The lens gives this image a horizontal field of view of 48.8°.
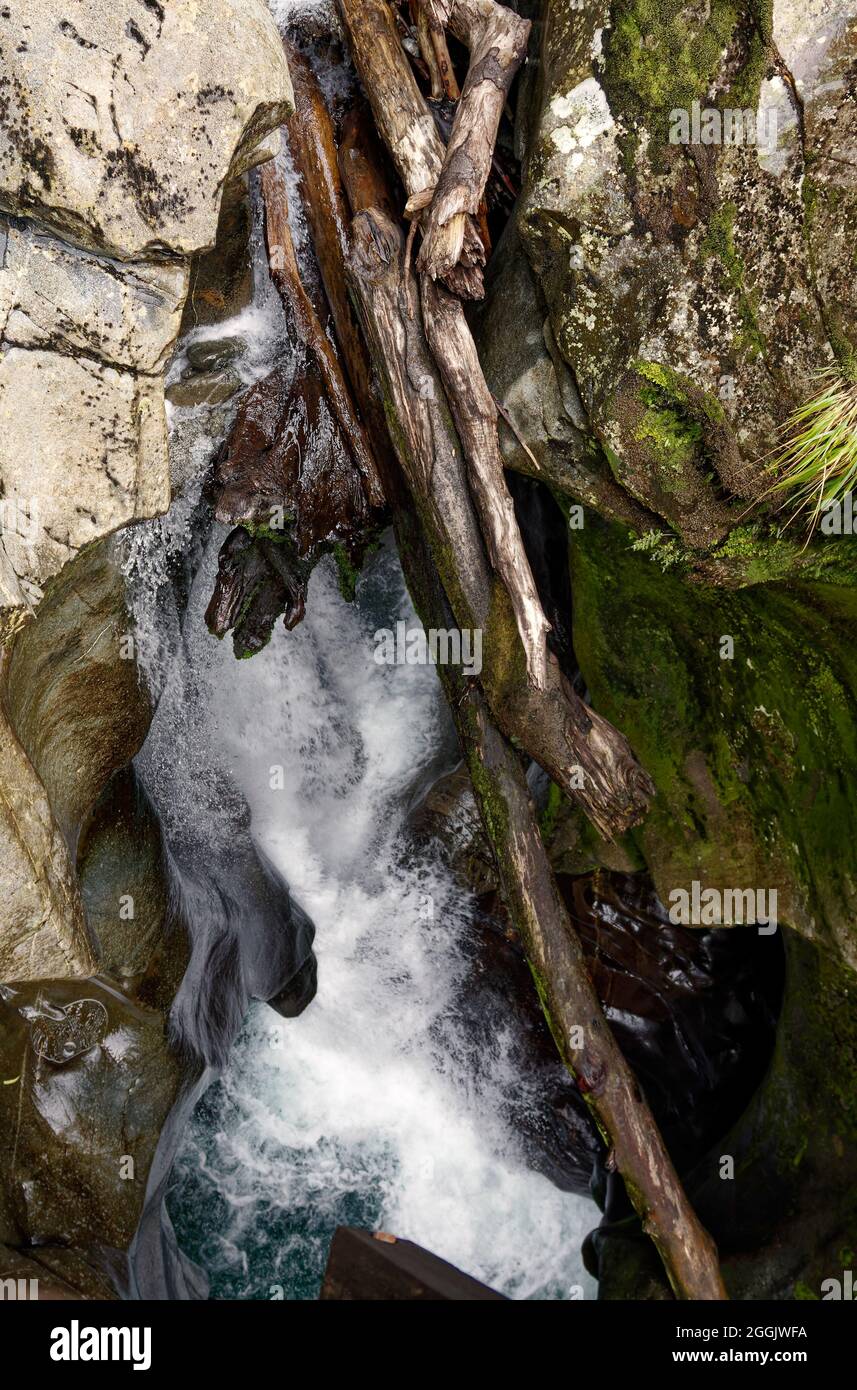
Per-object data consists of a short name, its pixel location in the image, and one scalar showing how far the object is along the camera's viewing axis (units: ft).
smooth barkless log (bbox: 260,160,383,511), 13.43
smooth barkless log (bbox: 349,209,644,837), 12.48
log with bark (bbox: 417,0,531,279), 11.84
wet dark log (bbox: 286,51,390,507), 13.42
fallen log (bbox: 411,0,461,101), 12.85
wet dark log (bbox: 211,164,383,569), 13.73
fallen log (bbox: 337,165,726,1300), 13.64
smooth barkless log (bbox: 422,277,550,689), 12.23
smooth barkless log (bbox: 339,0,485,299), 12.51
